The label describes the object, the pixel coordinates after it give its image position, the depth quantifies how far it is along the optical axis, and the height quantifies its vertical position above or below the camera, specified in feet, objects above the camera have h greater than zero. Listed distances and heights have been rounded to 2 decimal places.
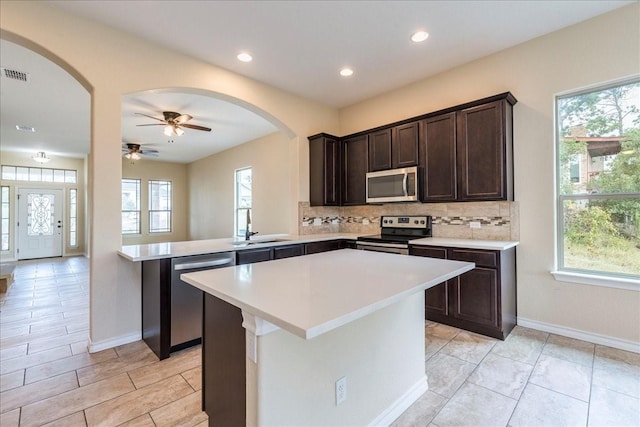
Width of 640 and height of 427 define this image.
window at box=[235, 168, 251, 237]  22.75 +1.48
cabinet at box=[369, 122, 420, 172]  11.97 +2.95
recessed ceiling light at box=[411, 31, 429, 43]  9.41 +5.88
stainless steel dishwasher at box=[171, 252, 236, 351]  8.41 -2.62
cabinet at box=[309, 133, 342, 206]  14.42 +2.27
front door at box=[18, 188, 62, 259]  24.94 -0.55
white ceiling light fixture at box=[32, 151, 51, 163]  23.81 +4.99
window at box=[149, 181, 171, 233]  29.04 +1.00
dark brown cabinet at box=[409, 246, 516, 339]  8.96 -2.66
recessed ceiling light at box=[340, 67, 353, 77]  11.86 +5.96
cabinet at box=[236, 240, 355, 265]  10.09 -1.41
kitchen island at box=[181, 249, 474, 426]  3.67 -2.02
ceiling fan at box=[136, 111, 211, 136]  15.15 +5.01
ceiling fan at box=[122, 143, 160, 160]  20.40 +4.82
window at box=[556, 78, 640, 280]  8.36 +0.98
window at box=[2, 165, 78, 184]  24.58 +3.81
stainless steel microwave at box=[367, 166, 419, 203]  11.79 +1.24
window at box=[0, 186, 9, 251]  24.03 -0.07
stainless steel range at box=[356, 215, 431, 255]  11.10 -0.87
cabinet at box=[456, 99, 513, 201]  9.64 +2.14
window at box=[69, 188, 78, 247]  27.25 -0.04
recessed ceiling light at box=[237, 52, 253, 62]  10.55 +5.88
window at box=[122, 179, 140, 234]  27.66 +0.98
